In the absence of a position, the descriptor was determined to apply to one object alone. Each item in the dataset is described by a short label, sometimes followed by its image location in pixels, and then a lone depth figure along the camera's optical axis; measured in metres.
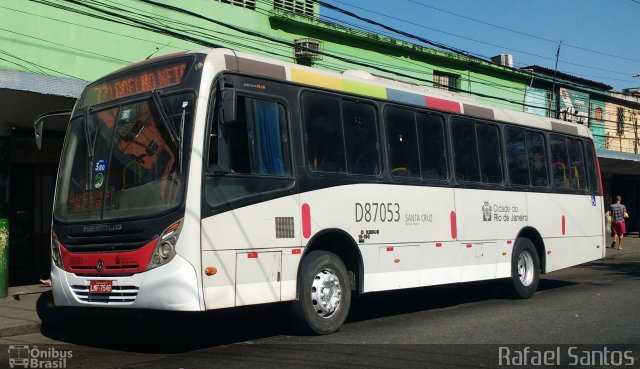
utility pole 29.92
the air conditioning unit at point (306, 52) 21.81
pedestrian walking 25.16
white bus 7.52
